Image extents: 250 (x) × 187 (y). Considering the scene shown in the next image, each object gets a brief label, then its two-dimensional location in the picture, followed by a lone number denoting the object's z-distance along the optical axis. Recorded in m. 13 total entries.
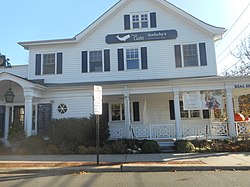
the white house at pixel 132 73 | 14.59
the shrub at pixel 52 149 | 12.55
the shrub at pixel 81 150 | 12.34
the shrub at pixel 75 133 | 13.22
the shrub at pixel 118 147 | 12.33
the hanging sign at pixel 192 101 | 14.39
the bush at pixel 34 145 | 12.88
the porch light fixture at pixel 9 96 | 14.21
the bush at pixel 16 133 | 13.47
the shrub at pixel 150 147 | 12.40
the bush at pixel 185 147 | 12.30
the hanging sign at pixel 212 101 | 14.28
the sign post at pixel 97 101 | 9.45
